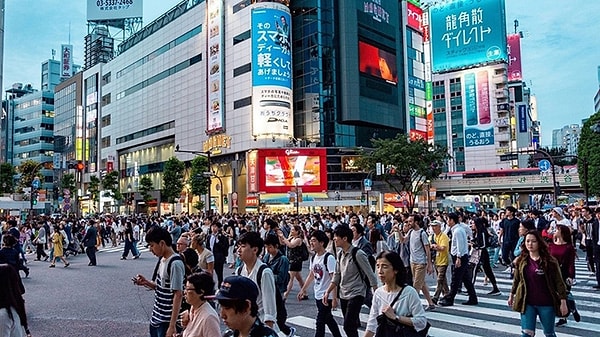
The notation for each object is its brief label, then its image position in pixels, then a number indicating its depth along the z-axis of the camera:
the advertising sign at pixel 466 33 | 86.19
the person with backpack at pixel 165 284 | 4.75
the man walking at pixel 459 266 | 9.48
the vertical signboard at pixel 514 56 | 102.00
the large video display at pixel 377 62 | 57.01
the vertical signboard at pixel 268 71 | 50.22
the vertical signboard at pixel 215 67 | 54.88
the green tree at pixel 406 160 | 47.38
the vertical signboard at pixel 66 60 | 112.88
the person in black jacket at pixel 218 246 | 11.82
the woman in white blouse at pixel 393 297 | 3.89
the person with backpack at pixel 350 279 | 5.80
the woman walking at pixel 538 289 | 5.12
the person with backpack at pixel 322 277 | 6.18
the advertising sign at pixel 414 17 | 67.25
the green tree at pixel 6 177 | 61.44
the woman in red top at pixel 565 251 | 7.39
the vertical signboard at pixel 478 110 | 88.12
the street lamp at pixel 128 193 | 66.11
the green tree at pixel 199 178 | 53.53
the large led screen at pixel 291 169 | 50.03
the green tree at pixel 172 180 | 56.88
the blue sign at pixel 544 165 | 29.78
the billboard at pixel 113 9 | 79.94
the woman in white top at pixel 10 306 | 3.99
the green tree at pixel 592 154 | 38.06
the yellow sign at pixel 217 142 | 53.91
